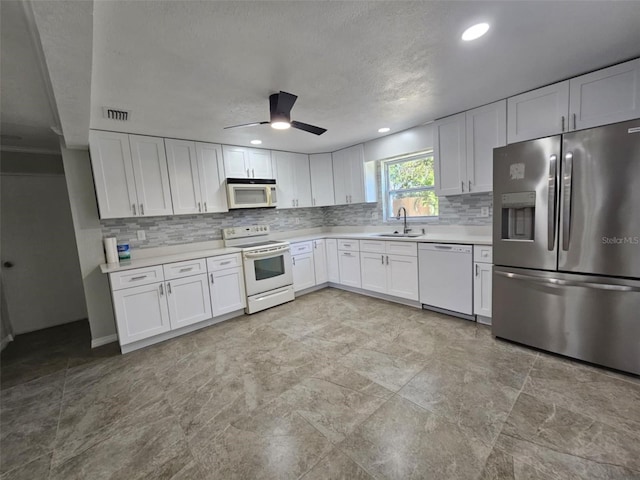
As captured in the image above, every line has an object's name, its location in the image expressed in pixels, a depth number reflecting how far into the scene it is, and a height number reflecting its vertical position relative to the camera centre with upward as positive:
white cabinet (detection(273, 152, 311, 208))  4.39 +0.62
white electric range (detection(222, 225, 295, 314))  3.66 -0.70
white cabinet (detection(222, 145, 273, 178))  3.81 +0.84
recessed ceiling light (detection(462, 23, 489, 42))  1.60 +1.05
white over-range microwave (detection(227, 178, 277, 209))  3.75 +0.38
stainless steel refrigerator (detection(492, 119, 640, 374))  1.93 -0.36
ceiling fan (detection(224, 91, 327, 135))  2.16 +0.90
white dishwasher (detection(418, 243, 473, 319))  2.94 -0.81
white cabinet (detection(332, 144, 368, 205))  4.31 +0.61
